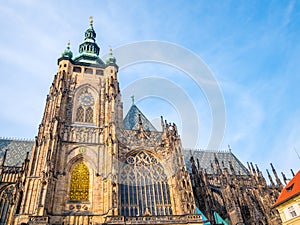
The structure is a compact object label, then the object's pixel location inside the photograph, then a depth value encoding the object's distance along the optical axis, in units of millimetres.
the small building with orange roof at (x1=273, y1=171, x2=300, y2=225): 21734
